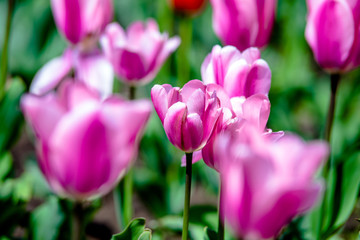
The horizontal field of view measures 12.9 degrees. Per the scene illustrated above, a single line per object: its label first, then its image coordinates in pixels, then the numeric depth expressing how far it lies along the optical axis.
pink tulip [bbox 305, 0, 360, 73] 1.21
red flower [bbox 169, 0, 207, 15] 1.92
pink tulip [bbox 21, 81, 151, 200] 1.00
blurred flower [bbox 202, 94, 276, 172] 1.09
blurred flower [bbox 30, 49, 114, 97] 1.37
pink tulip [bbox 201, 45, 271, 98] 1.13
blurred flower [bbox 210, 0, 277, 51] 1.26
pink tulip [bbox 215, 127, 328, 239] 0.98
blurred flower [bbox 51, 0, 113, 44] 1.32
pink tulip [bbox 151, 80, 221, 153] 1.09
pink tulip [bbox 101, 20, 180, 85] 1.28
